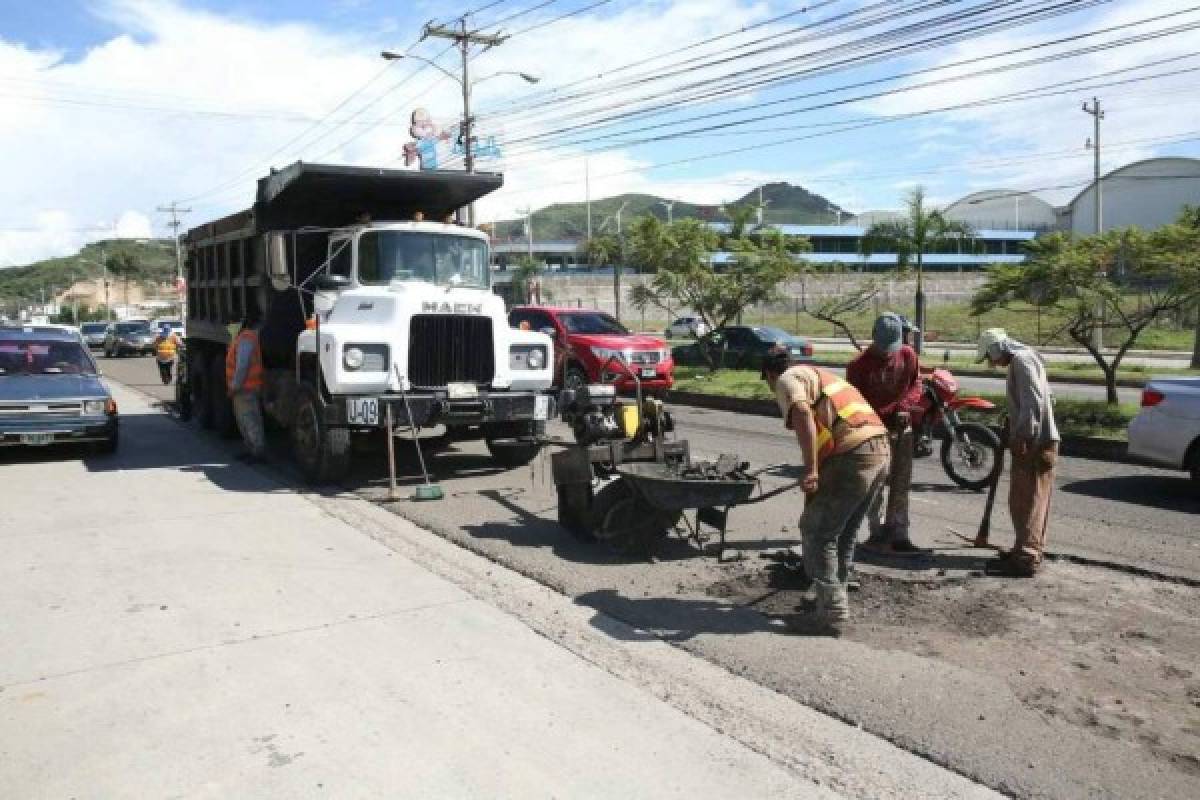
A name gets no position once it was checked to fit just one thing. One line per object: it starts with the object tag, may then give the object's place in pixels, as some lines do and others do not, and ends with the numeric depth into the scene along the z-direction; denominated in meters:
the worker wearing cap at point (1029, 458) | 6.33
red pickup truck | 16.66
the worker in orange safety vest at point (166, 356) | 20.97
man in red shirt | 6.70
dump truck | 9.15
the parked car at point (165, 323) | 38.01
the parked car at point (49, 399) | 10.91
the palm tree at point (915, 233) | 28.08
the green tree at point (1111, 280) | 12.55
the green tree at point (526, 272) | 51.69
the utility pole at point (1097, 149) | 36.94
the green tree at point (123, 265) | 124.81
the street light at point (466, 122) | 30.05
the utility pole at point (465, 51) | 30.11
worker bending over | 5.12
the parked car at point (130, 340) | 37.72
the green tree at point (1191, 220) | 13.22
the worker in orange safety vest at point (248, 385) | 10.99
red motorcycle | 9.35
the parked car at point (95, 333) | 45.55
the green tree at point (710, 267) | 20.42
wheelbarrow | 6.21
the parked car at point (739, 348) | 23.08
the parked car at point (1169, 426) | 8.68
